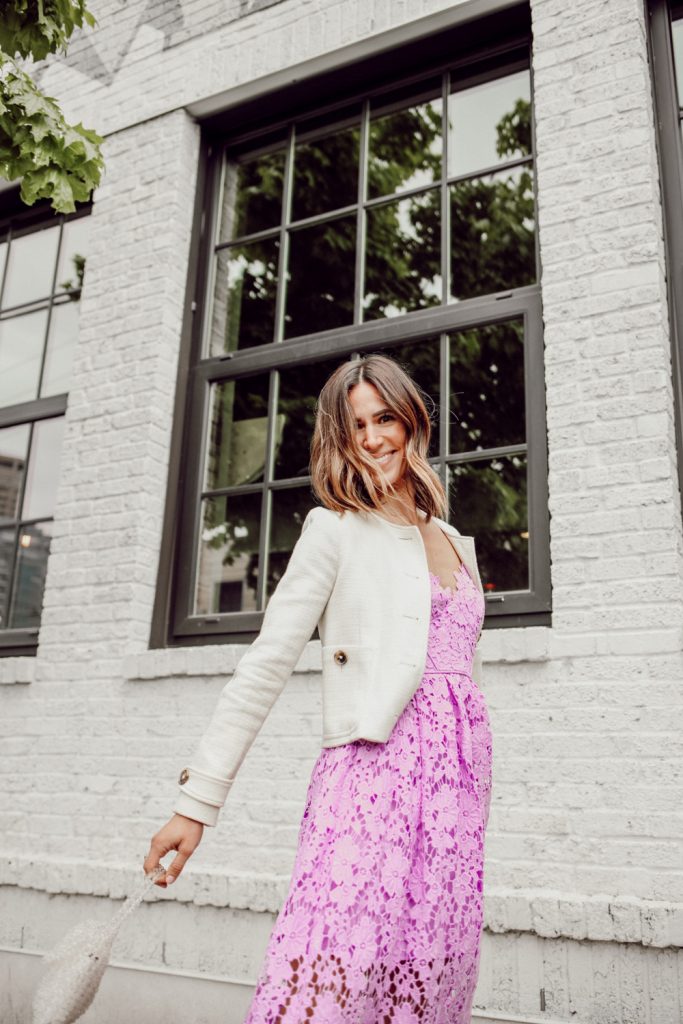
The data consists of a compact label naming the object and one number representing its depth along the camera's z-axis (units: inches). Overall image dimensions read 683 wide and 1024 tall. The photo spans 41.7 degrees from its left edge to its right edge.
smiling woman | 56.7
